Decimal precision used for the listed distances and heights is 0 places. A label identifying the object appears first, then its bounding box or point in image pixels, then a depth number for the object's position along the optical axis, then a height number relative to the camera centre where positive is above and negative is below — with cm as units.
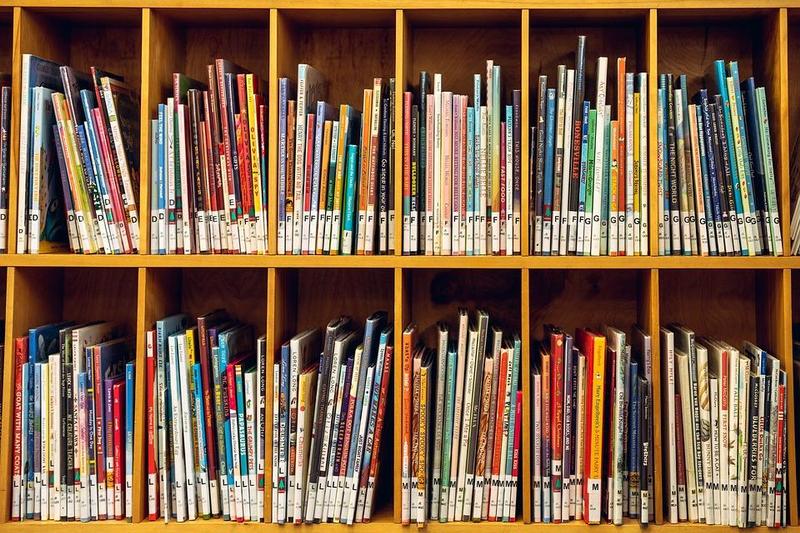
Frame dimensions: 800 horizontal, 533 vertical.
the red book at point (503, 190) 145 +20
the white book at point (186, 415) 146 -29
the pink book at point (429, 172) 145 +24
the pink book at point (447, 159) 145 +26
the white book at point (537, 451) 143 -36
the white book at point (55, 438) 146 -34
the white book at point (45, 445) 146 -36
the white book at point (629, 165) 143 +25
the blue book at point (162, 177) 148 +22
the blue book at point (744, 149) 143 +28
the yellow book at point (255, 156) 147 +27
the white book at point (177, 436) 146 -34
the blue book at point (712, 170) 143 +24
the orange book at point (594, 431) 141 -31
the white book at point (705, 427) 140 -30
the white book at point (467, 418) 142 -29
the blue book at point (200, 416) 146 -30
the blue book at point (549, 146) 144 +29
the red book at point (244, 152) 146 +28
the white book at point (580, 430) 143 -31
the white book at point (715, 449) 140 -35
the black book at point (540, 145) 143 +29
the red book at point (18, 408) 146 -28
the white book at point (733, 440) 139 -33
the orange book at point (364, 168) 146 +24
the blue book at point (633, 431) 141 -31
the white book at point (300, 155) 146 +27
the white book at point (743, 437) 139 -32
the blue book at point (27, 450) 146 -37
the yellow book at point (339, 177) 146 +22
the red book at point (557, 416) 143 -28
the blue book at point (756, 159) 143 +26
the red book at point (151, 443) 146 -35
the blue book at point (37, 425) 146 -32
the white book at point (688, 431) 141 -31
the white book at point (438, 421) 144 -30
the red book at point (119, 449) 146 -37
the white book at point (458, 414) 143 -28
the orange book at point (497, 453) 143 -36
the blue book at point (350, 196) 146 +18
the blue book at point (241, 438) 146 -34
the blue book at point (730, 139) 143 +31
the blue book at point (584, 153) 144 +28
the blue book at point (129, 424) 146 -32
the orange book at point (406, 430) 143 -32
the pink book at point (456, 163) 145 +25
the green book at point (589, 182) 144 +21
